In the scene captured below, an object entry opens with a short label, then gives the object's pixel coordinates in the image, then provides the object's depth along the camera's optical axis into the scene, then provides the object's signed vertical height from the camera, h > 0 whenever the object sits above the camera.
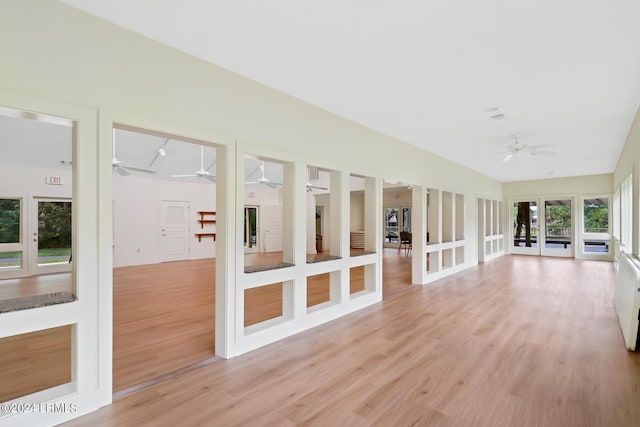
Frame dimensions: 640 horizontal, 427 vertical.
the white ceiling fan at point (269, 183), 9.72 +0.99
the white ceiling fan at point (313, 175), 13.15 +1.63
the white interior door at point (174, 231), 10.29 -0.48
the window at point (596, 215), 10.58 +0.02
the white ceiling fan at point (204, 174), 8.08 +1.02
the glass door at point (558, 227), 11.17 -0.40
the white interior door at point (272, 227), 13.49 -0.46
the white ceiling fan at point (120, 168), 6.66 +1.03
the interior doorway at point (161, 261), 3.24 -1.35
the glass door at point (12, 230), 7.60 -0.33
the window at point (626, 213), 5.98 +0.06
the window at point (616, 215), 8.60 +0.02
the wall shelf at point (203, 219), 11.30 -0.11
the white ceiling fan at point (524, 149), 6.25 +1.31
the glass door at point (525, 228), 11.82 -0.44
